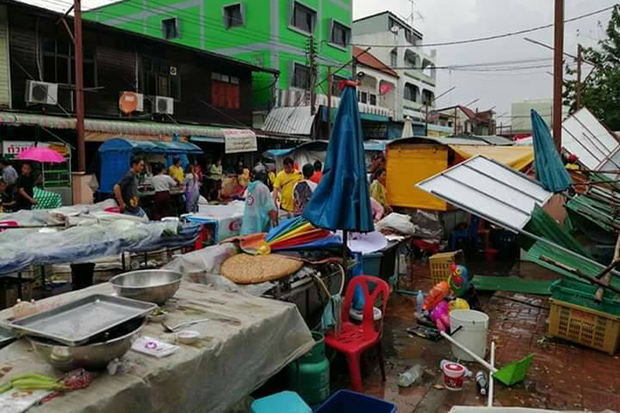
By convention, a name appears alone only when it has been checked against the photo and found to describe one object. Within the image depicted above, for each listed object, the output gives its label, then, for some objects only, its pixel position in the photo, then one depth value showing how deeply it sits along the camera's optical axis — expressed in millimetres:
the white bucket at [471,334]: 4848
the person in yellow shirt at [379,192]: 8969
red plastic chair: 4195
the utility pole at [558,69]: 9156
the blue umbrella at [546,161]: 7098
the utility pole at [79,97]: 12305
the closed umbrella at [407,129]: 20036
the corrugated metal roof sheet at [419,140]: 9629
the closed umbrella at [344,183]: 4688
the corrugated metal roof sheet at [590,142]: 11898
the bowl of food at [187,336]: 2629
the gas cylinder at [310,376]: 3836
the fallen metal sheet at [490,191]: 5504
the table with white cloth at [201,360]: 2119
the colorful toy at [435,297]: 5875
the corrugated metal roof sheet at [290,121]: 22719
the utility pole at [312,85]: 22297
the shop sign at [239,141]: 18828
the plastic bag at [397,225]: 7059
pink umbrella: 11218
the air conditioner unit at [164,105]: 17469
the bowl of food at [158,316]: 2920
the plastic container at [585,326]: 5121
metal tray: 2196
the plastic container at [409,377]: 4500
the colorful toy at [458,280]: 6246
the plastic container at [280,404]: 2932
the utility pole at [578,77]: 21656
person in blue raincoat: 6988
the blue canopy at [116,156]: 12961
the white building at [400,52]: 38812
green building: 24969
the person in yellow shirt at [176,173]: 14445
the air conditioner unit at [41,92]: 13703
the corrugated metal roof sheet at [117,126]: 12977
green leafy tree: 22062
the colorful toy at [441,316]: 5422
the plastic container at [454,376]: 4379
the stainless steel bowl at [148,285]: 3066
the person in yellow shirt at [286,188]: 8461
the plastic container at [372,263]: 6089
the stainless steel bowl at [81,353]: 2092
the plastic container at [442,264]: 7295
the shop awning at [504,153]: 9523
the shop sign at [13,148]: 12570
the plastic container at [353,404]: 3346
